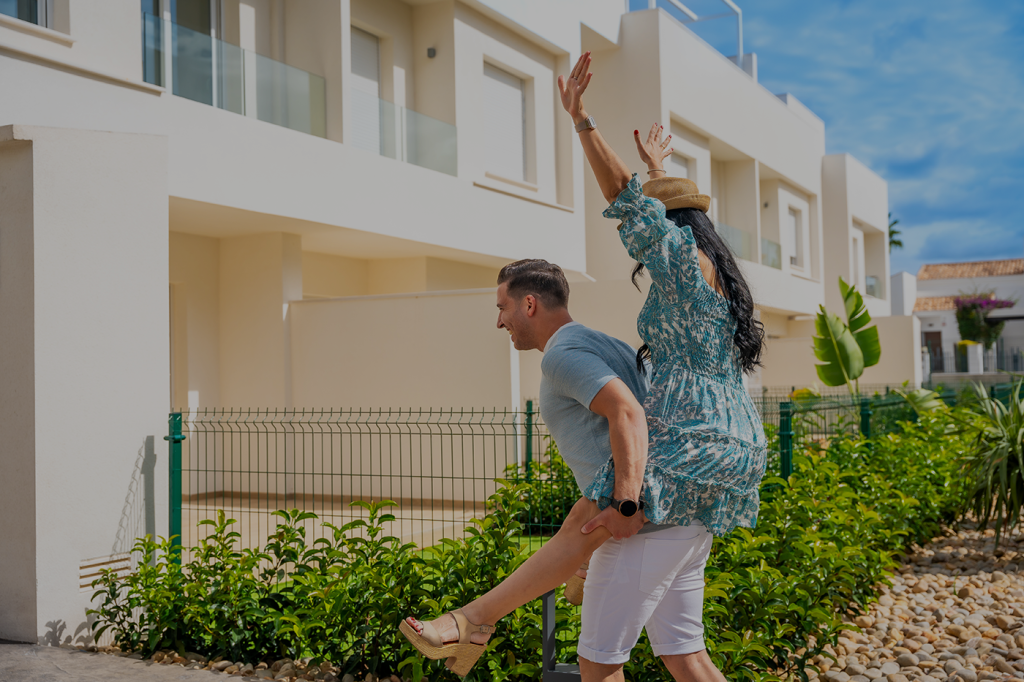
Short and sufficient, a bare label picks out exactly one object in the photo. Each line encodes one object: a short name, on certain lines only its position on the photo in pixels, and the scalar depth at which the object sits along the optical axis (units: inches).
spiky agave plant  295.4
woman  99.4
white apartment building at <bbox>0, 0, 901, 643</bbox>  203.8
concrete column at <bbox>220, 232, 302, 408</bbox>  467.5
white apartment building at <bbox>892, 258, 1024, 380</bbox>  1768.0
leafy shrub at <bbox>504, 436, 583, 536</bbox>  285.1
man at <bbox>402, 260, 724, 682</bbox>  96.3
